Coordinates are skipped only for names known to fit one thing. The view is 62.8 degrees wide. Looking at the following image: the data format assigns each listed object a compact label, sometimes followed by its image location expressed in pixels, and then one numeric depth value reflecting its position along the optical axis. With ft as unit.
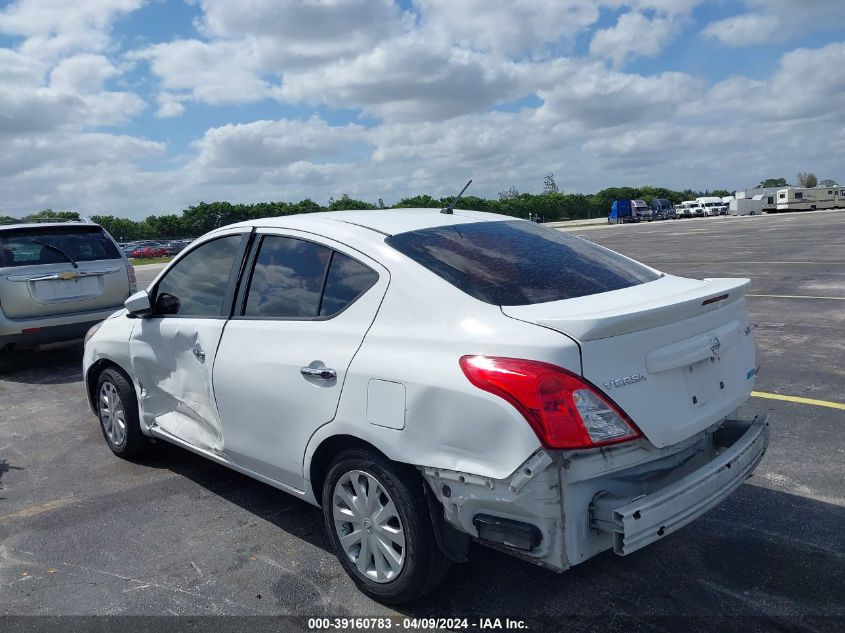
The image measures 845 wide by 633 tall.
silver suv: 25.55
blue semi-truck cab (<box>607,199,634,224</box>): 204.83
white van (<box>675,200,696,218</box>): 226.17
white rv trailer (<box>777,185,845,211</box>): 196.95
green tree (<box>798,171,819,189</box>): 345.84
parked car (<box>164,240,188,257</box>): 167.90
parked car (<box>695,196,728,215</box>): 222.28
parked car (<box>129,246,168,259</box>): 170.50
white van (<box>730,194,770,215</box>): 207.00
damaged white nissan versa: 8.00
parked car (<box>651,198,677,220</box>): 209.11
